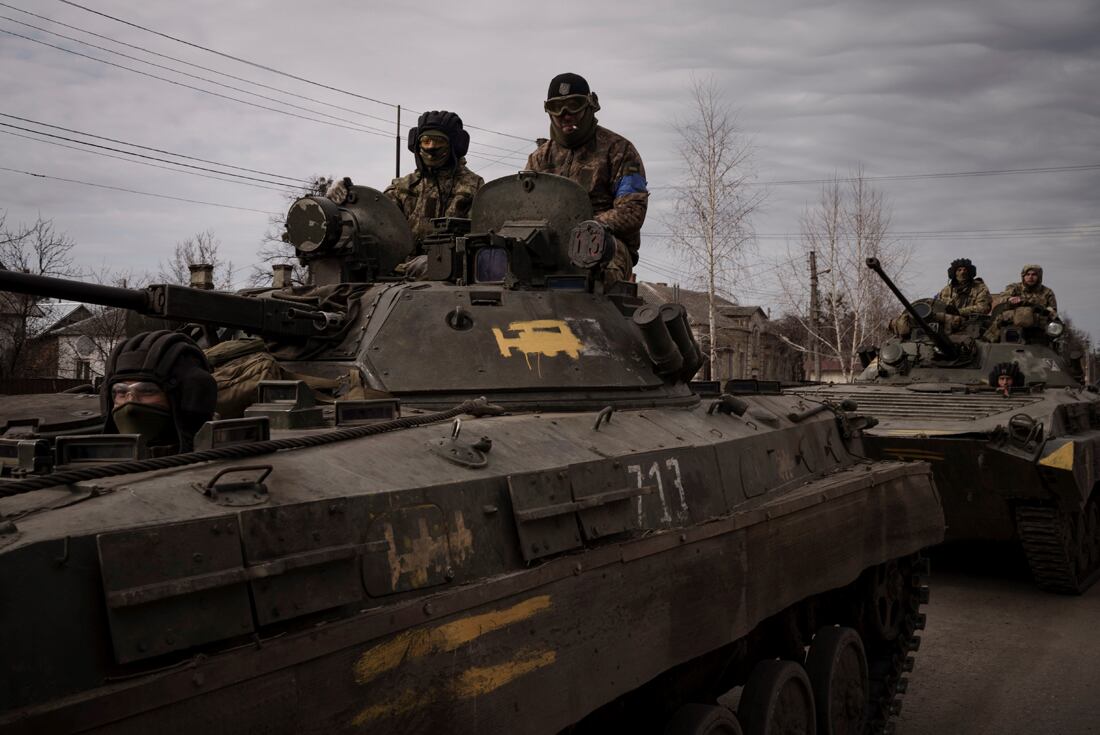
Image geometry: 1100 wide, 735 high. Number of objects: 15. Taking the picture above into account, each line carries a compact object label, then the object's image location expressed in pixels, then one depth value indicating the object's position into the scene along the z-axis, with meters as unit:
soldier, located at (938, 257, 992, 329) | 15.38
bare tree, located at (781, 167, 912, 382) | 29.86
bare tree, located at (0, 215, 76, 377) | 20.19
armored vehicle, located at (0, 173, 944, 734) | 2.87
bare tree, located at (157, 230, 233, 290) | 26.19
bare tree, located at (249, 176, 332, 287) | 25.28
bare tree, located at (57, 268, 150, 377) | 24.06
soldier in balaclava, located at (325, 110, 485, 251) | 7.91
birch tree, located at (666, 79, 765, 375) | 23.81
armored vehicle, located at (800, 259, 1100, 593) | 10.74
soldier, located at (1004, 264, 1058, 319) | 14.80
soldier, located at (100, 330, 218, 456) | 4.10
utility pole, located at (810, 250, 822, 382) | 31.86
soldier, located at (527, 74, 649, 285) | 7.89
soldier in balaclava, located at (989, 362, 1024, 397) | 13.00
